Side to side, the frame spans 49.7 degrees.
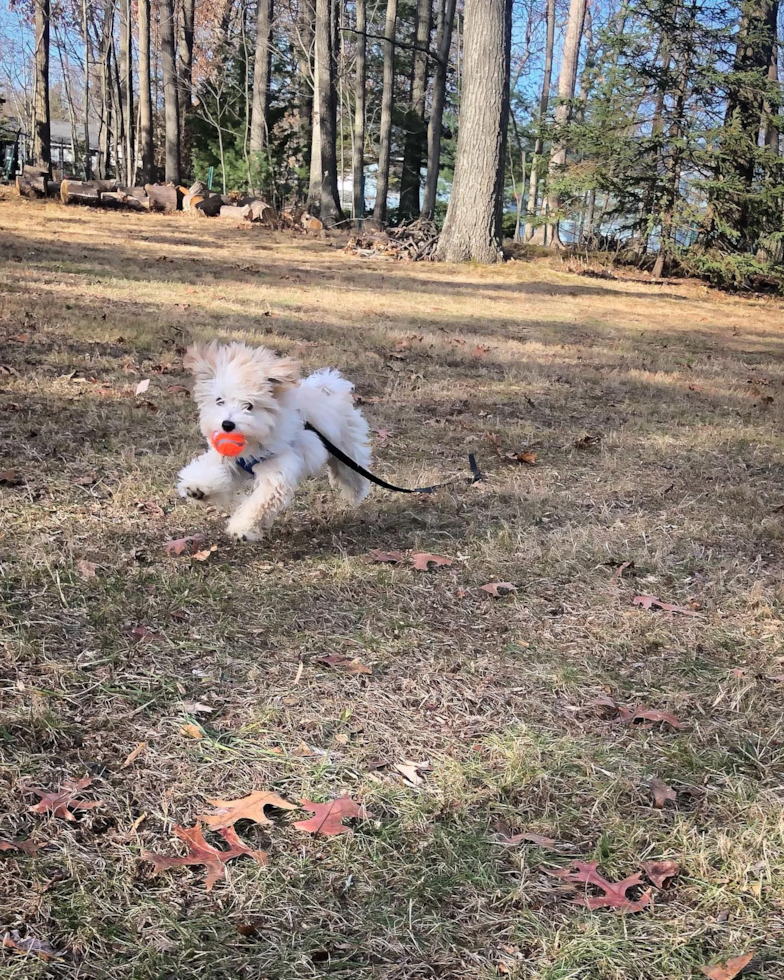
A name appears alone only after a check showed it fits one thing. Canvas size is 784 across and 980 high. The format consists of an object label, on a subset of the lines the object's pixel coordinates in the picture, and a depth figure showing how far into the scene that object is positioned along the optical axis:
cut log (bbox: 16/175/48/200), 21.16
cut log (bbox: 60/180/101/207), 21.09
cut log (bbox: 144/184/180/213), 22.42
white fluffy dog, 3.36
